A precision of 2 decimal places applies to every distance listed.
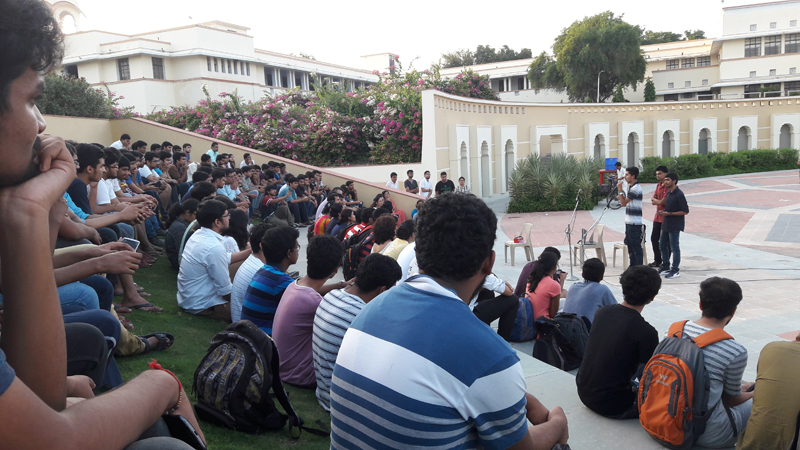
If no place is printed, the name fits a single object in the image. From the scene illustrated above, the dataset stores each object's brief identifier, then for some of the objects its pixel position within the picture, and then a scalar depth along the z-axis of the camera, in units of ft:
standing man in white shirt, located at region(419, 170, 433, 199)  61.20
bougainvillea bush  70.44
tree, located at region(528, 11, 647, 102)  147.23
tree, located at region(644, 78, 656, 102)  161.99
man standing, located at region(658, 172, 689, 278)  32.45
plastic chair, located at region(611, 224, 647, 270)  35.32
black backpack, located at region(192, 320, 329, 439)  11.26
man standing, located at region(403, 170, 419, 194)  60.18
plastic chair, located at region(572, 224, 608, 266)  35.22
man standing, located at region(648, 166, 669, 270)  33.68
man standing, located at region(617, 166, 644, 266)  33.76
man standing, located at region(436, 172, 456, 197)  57.31
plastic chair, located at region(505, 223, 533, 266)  37.72
